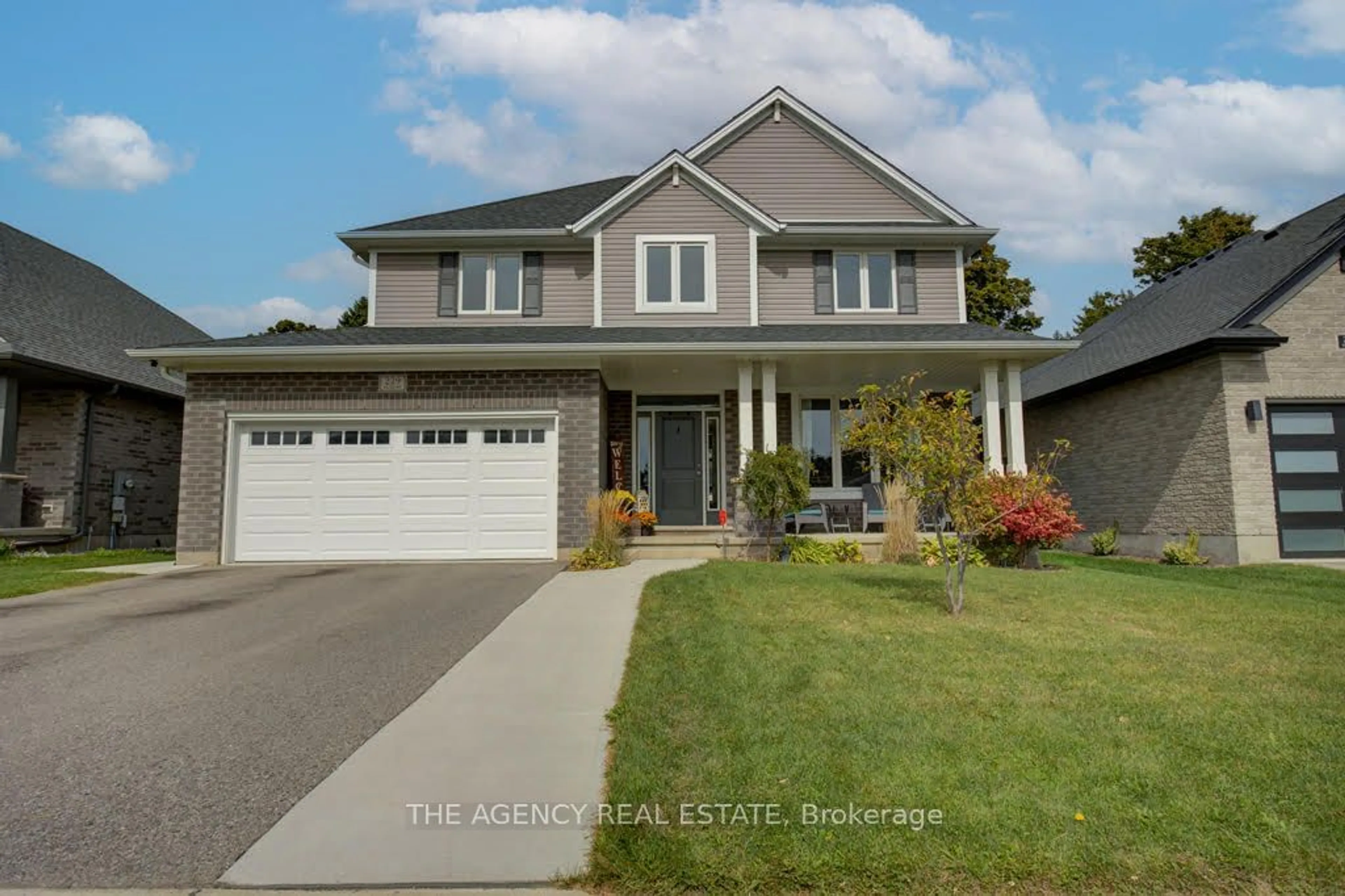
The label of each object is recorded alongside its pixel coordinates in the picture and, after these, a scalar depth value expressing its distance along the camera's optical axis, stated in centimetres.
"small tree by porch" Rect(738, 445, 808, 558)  1087
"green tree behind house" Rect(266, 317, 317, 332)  3029
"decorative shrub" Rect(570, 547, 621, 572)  1073
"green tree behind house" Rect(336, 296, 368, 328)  3241
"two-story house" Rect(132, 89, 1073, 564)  1174
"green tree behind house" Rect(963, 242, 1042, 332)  2855
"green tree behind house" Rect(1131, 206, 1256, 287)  2855
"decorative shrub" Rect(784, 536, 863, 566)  1101
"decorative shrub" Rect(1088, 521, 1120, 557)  1454
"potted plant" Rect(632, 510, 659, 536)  1285
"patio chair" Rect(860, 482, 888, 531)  1341
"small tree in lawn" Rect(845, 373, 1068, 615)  656
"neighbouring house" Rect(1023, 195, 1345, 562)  1202
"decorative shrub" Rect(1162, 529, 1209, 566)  1232
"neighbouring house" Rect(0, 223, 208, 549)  1377
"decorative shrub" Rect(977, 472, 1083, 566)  1005
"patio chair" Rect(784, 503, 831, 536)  1327
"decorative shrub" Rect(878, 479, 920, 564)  1110
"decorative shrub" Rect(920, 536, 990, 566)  1095
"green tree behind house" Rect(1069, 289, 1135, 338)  3309
